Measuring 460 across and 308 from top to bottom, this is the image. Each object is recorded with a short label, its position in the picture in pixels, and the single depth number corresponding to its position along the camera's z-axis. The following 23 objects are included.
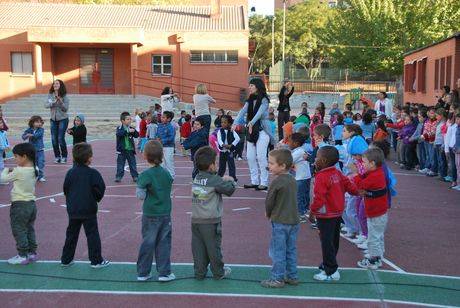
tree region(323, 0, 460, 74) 43.47
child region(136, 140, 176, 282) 6.22
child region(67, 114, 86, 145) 13.53
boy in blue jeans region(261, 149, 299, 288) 6.07
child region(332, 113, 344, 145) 14.13
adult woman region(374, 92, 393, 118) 21.62
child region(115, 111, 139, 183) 12.59
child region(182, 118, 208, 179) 11.98
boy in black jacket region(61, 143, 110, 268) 6.62
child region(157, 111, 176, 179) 12.47
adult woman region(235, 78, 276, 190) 11.20
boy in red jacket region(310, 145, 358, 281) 6.27
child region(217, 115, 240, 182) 12.02
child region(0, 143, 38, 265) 6.90
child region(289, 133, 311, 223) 8.56
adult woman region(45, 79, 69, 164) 15.26
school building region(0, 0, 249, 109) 36.66
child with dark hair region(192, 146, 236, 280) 6.22
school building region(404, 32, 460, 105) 21.51
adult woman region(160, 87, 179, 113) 18.77
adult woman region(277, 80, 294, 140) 19.09
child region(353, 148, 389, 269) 6.73
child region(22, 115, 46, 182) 12.55
